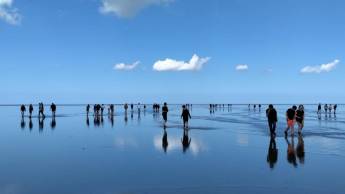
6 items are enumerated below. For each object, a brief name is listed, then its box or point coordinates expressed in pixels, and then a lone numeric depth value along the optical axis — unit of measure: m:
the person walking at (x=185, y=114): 26.72
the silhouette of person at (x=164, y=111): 28.64
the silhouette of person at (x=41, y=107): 44.28
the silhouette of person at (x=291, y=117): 21.45
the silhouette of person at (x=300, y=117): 22.31
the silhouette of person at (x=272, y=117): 21.39
